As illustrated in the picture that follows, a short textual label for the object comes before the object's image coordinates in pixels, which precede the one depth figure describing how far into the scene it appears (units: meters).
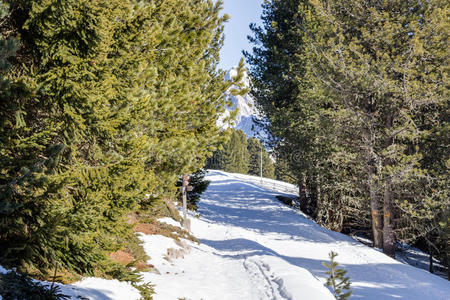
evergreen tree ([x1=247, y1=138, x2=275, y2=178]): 73.81
